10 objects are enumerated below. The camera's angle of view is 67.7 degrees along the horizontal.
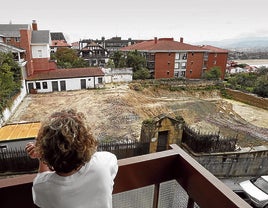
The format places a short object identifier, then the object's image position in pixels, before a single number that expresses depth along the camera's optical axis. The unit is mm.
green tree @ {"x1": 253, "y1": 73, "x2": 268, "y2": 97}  22625
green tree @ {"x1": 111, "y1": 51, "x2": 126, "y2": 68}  26828
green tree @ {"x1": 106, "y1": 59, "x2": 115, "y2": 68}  26712
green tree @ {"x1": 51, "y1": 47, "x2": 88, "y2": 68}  28097
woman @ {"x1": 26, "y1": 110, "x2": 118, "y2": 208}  844
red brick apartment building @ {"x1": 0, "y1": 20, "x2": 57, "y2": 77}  20078
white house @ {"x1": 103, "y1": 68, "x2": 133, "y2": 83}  23344
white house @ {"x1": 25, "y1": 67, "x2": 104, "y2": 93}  19125
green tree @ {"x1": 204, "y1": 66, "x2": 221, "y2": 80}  26594
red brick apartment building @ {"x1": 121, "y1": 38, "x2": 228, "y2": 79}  27328
